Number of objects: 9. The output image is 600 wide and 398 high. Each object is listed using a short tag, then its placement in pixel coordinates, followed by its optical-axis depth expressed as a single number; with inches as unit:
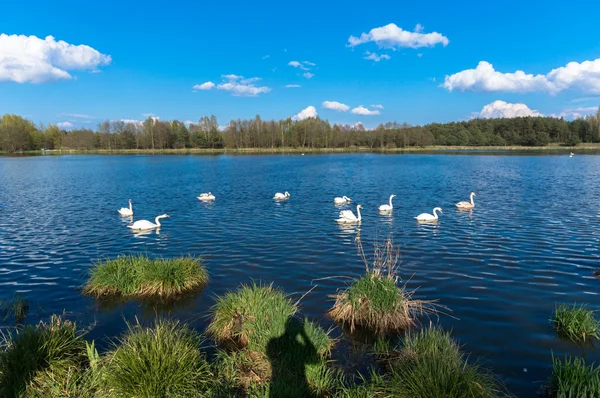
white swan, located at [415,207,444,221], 714.0
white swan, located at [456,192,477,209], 847.1
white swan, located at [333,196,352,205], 946.1
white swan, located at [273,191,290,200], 1038.8
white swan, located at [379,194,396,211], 824.9
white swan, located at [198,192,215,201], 1029.5
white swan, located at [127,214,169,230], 682.2
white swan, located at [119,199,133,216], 826.2
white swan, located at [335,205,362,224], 708.0
